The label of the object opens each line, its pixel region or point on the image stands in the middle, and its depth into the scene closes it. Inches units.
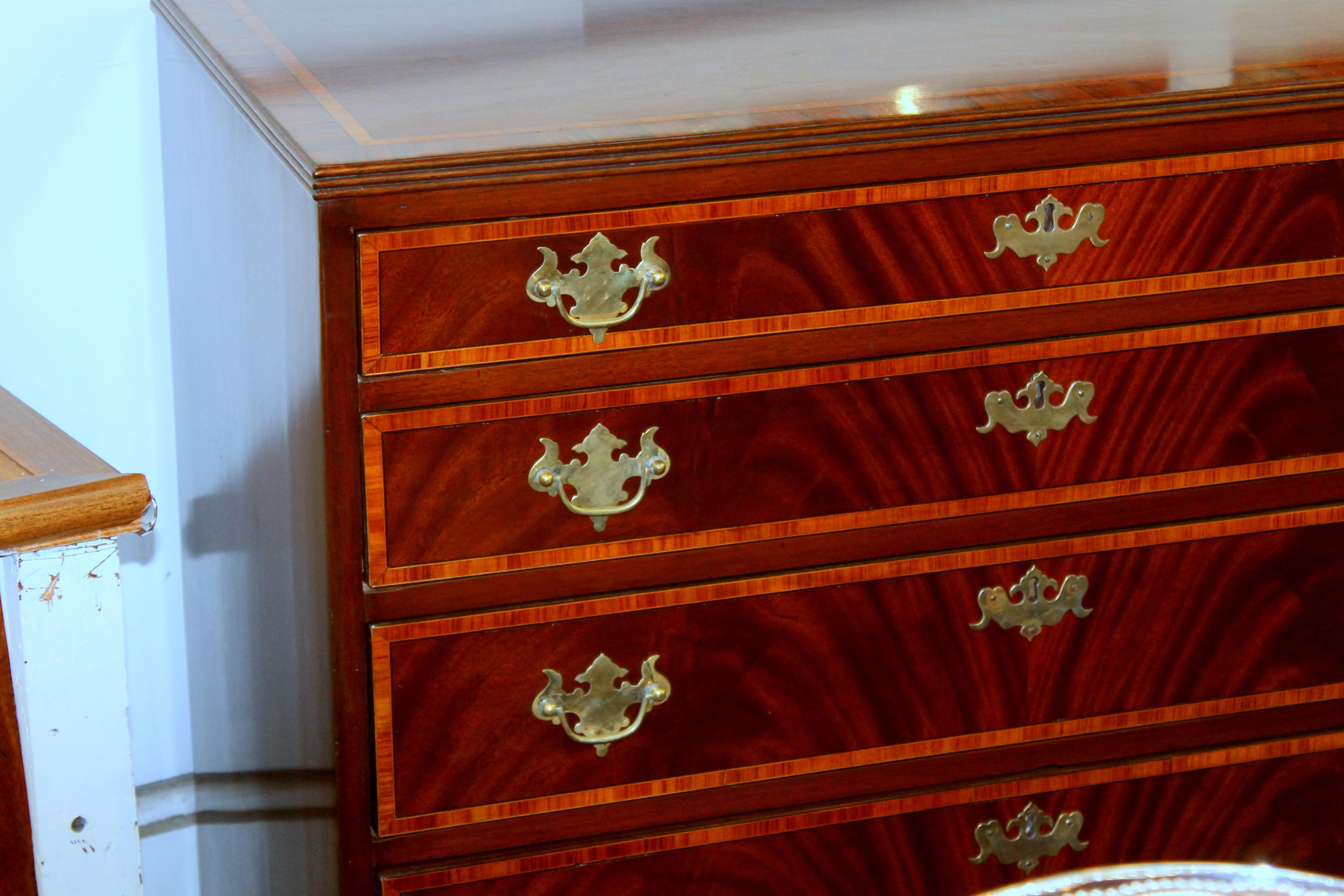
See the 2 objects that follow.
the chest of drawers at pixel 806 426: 89.7
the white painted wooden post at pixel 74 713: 82.7
